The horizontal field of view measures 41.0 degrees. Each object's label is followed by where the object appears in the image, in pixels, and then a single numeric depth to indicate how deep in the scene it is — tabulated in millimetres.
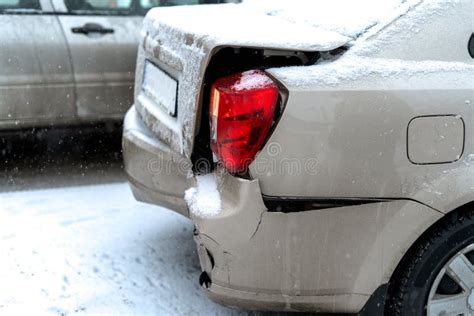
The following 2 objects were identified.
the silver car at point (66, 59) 4266
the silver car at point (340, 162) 2145
